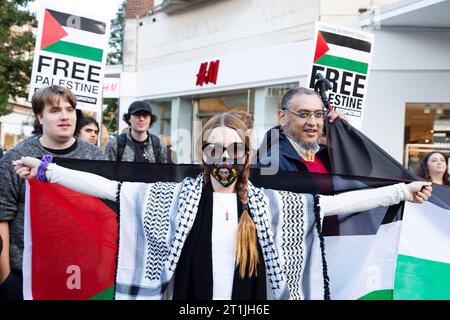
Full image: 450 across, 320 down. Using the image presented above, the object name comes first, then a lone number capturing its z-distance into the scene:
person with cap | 5.79
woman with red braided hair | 2.54
